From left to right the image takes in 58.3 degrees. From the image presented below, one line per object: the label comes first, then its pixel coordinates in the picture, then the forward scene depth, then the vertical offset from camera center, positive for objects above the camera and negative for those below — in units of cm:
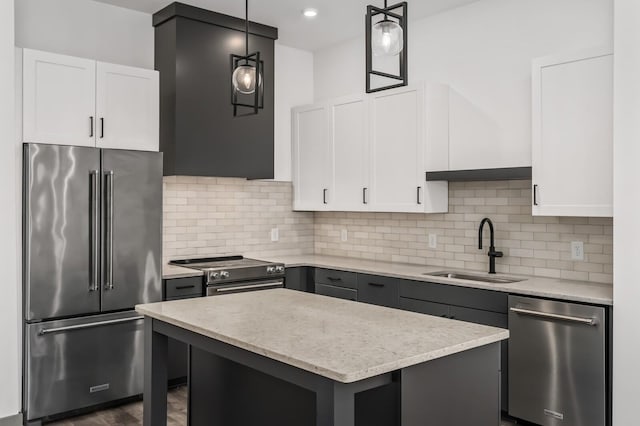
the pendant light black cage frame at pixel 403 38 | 192 +58
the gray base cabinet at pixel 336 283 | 466 -63
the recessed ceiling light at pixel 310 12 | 457 +158
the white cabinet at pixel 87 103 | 369 +72
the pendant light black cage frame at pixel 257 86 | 267 +58
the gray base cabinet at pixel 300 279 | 496 -61
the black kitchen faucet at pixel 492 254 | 423 -34
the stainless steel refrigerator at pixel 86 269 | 359 -40
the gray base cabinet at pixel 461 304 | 365 -65
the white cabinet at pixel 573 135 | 335 +45
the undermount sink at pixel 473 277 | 409 -51
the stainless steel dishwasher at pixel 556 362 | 320 -90
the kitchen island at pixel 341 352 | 183 -50
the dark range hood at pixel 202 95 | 448 +91
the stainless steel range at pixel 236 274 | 438 -52
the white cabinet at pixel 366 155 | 445 +45
